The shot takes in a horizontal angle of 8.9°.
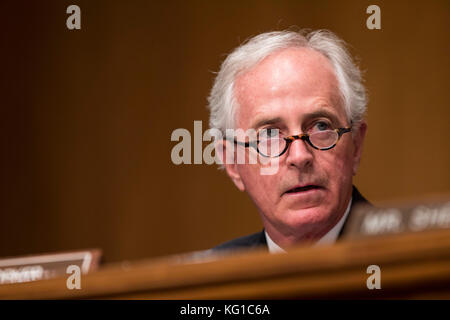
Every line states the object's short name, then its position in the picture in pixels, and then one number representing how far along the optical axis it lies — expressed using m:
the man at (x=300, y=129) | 3.00
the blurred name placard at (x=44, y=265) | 3.13
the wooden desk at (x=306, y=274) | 2.83
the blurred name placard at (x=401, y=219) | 2.87
